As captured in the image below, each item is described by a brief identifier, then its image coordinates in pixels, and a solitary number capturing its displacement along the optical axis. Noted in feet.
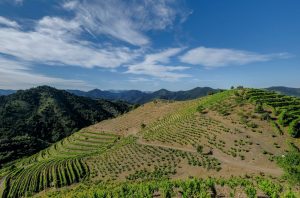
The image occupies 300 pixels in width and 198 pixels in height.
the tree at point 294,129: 133.61
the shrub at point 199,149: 137.67
